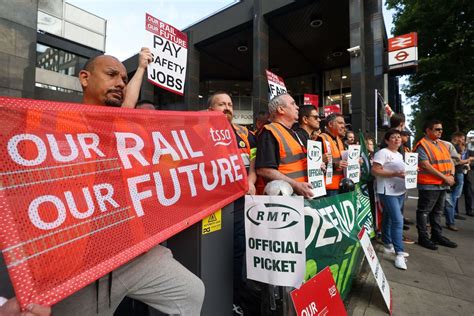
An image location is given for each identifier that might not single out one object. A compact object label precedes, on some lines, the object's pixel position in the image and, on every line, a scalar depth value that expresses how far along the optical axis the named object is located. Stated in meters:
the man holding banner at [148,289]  1.10
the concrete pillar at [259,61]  13.04
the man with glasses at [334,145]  3.68
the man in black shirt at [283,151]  2.42
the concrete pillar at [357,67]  11.01
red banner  0.80
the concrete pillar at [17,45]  10.49
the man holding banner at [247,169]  2.02
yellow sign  1.59
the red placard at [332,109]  14.09
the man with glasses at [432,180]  4.09
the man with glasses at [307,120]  3.48
